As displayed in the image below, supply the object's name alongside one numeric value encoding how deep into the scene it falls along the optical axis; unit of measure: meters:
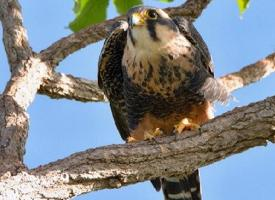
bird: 11.48
